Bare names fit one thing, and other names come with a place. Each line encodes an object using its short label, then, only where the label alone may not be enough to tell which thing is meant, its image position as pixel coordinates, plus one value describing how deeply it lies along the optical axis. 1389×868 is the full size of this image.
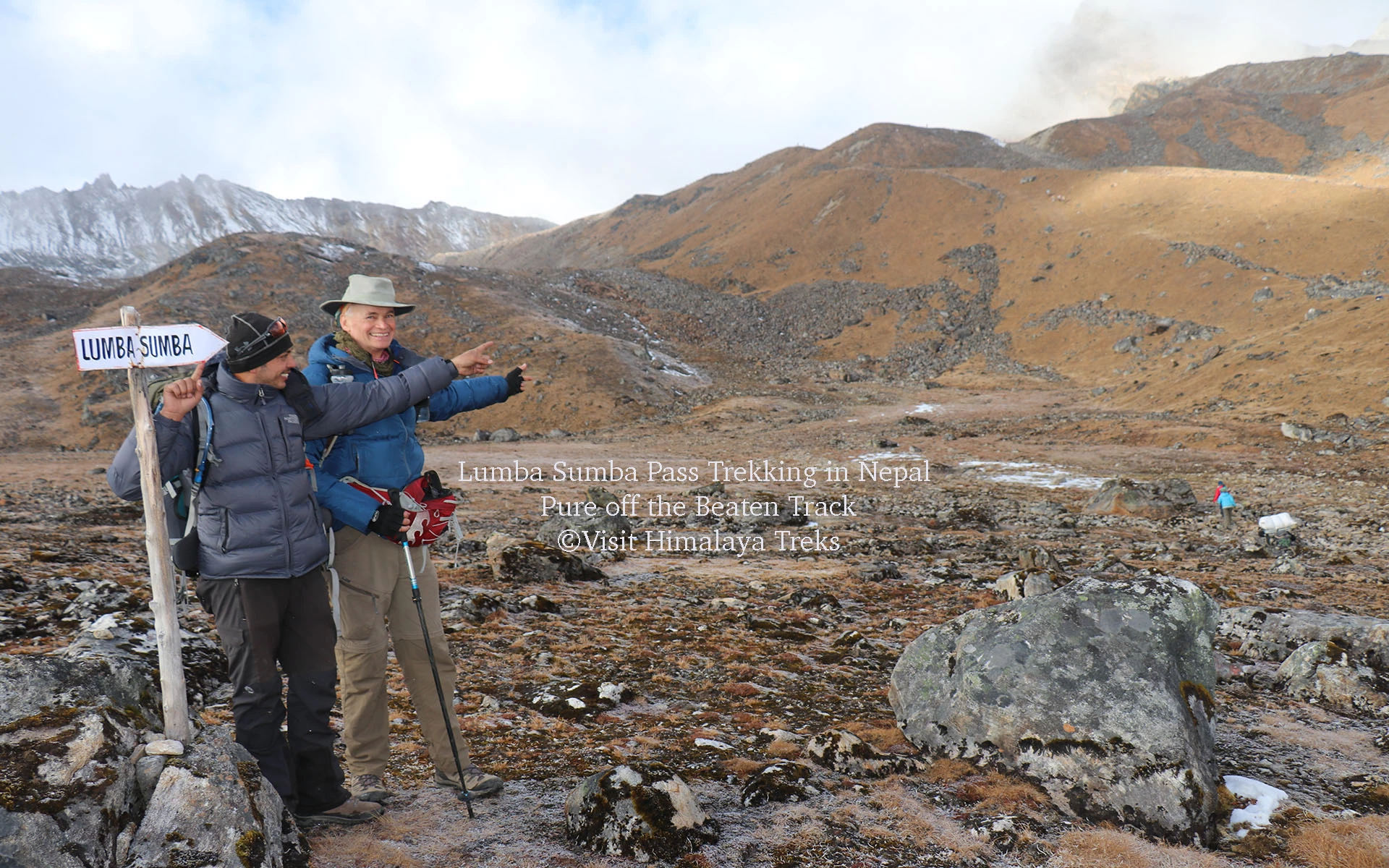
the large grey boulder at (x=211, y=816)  2.64
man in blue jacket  3.80
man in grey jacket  3.26
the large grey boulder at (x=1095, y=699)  3.76
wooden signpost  2.89
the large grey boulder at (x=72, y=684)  2.73
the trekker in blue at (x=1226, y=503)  12.64
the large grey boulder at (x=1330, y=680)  5.36
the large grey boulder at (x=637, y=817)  3.52
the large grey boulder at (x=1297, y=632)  5.76
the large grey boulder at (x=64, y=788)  2.37
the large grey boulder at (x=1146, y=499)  14.48
